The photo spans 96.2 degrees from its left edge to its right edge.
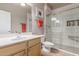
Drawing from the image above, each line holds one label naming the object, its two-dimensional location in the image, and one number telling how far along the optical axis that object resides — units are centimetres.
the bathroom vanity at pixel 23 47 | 121
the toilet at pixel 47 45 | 171
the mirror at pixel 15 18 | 149
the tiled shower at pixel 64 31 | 169
